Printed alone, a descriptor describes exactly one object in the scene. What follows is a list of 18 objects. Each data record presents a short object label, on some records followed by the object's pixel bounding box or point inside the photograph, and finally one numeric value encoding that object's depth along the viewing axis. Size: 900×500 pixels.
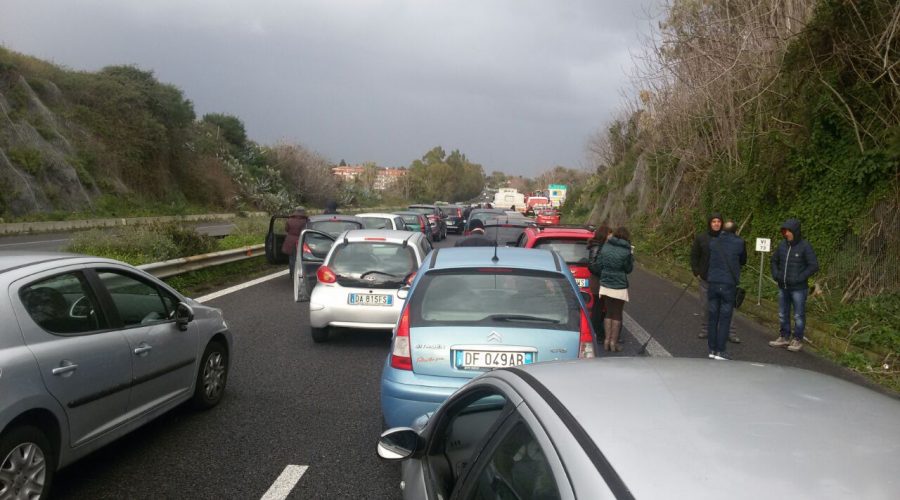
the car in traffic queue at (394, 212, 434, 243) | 21.63
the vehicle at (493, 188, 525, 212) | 80.94
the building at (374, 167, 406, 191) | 145.64
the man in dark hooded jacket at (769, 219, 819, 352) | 9.73
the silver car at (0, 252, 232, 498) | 3.95
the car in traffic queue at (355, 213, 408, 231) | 16.41
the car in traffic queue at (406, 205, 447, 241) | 32.94
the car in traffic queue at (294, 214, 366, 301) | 11.16
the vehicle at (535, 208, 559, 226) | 42.72
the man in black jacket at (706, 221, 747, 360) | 8.95
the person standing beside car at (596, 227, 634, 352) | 9.29
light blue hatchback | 5.17
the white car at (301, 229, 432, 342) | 9.18
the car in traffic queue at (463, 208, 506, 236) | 27.50
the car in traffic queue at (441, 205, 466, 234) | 42.69
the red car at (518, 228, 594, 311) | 10.37
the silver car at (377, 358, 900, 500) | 1.66
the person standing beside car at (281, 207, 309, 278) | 14.74
